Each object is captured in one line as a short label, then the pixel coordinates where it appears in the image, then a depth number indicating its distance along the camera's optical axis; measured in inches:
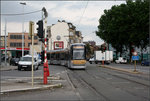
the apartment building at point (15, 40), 4061.0
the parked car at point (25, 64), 1248.2
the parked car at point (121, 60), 2670.0
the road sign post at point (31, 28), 520.7
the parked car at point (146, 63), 2020.2
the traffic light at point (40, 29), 571.8
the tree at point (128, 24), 2172.7
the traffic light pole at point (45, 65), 575.8
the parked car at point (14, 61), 1924.2
